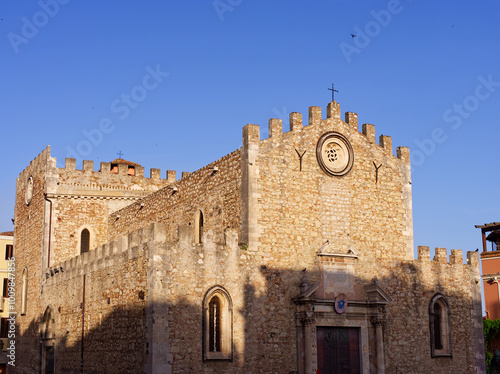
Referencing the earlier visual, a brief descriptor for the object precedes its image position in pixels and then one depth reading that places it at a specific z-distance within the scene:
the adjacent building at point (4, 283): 42.62
